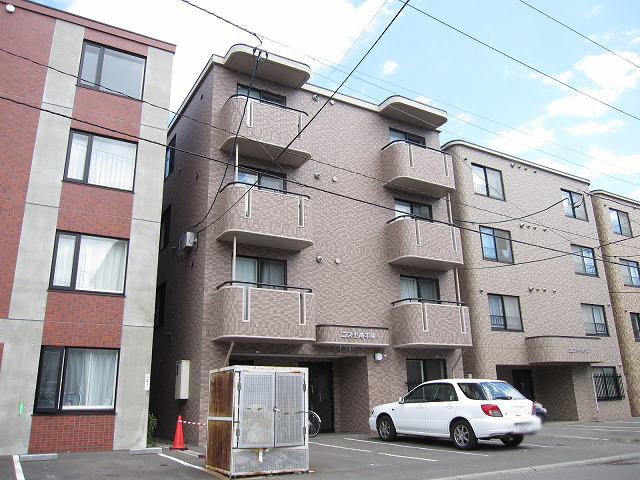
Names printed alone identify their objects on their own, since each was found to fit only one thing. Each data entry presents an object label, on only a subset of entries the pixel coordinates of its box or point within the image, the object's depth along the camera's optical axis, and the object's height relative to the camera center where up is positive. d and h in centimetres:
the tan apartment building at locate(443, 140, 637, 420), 2069 +416
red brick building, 1195 +423
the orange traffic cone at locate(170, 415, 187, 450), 1298 -88
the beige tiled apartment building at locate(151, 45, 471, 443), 1502 +461
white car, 1148 -34
